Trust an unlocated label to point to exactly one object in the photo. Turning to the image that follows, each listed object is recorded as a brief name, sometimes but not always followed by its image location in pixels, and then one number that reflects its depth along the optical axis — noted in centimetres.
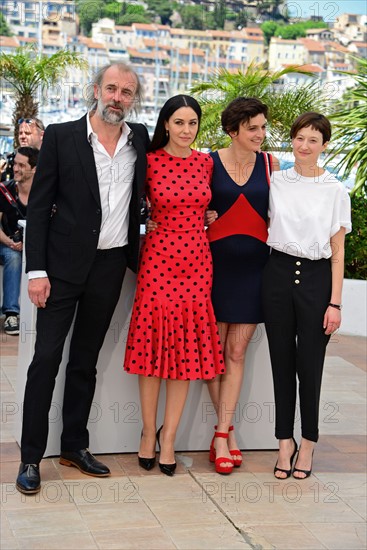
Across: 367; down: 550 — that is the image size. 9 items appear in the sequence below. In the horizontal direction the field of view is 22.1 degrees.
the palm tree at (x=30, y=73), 1463
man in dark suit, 406
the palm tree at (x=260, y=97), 995
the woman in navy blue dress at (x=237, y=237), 435
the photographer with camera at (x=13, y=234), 713
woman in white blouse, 429
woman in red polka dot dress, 424
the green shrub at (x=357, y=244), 801
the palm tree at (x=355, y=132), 836
